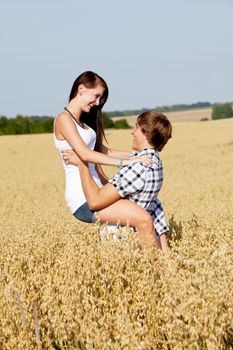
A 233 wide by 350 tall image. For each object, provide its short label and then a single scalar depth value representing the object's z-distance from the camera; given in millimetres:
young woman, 8957
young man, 9027
